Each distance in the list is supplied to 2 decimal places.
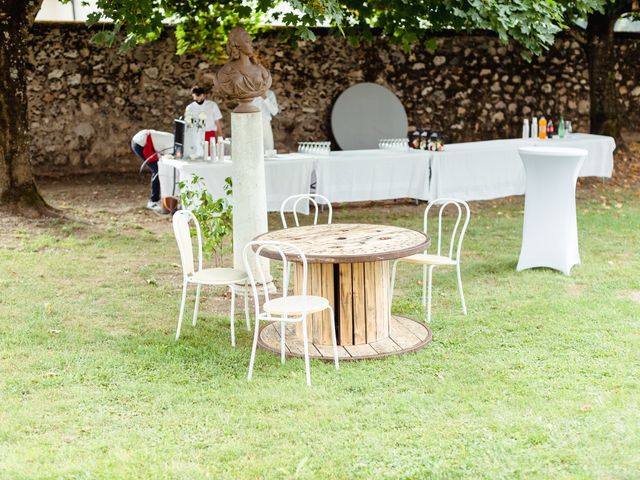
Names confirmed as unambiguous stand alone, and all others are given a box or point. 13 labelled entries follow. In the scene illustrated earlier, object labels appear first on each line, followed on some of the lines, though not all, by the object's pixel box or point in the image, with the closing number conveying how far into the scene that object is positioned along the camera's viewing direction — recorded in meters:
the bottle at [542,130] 11.25
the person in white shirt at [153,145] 10.11
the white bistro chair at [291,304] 4.75
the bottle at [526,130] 11.32
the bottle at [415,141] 10.31
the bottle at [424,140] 10.24
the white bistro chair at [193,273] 5.49
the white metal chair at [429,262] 5.90
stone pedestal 6.41
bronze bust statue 6.35
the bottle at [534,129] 11.33
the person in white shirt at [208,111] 10.32
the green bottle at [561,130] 11.29
